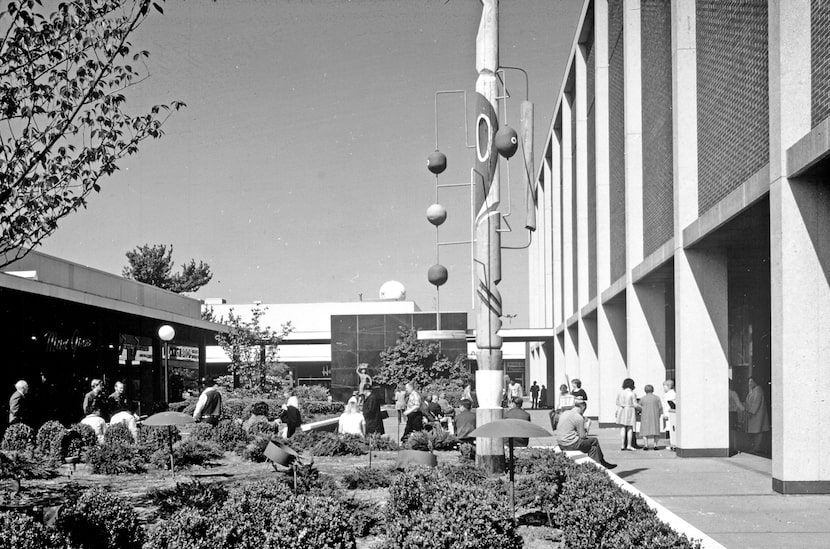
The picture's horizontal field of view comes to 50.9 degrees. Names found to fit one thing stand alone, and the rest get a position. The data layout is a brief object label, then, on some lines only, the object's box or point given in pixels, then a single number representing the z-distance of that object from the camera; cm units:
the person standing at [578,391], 1970
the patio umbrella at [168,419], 1267
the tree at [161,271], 8750
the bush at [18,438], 1622
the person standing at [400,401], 2764
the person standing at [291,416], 2034
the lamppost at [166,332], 2927
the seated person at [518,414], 1675
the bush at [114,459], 1489
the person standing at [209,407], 2052
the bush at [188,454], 1568
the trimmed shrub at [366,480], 1283
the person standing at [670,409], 1998
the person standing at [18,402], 1698
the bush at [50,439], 1596
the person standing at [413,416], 2086
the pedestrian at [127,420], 1765
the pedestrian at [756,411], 1911
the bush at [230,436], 1919
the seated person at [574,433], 1492
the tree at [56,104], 879
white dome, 7162
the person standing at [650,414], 1878
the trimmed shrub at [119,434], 1678
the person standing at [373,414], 2027
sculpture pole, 1426
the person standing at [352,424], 1997
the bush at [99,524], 757
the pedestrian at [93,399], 1911
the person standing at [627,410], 1891
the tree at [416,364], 4512
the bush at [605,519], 680
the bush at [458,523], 732
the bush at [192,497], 910
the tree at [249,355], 4341
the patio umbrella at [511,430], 963
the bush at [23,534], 670
